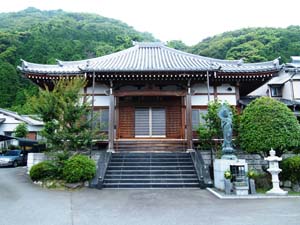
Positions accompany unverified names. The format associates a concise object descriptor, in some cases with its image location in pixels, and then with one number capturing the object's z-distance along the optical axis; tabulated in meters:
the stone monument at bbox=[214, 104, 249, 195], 8.37
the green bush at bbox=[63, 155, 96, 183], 8.89
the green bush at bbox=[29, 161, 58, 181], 9.44
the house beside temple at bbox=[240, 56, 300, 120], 17.86
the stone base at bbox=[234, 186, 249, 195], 7.78
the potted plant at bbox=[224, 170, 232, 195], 7.88
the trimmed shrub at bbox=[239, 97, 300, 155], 9.08
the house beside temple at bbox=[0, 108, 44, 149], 27.11
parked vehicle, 16.85
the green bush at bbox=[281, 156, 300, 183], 8.89
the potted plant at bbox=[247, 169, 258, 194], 8.03
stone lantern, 8.09
